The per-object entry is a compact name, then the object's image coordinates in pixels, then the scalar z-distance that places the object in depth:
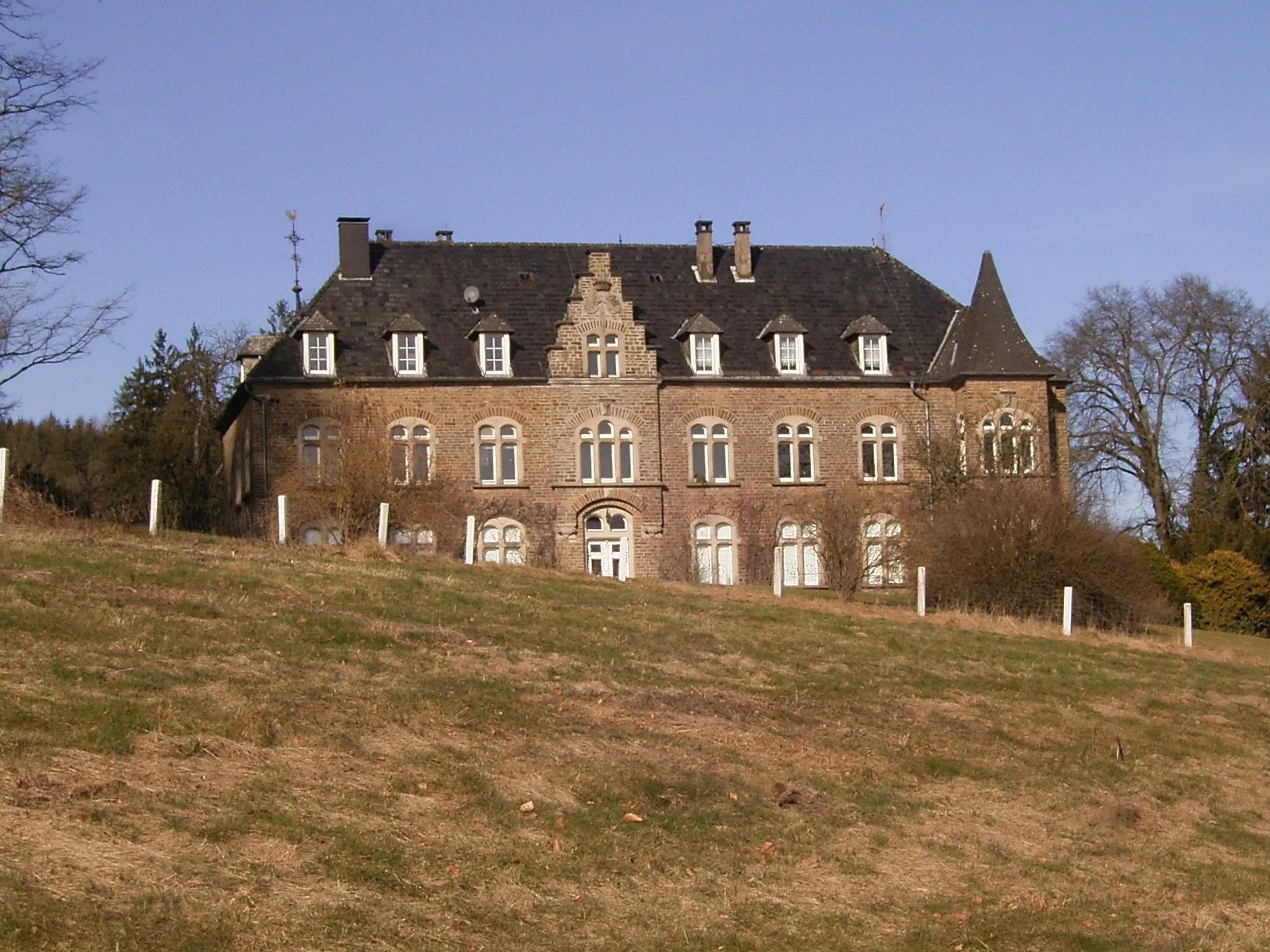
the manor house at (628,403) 42.78
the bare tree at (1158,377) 53.00
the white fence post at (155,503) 25.02
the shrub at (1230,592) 45.81
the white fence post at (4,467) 22.58
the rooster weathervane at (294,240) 65.00
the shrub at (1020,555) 34.03
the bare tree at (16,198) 26.42
